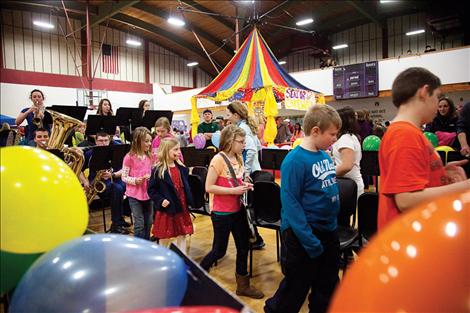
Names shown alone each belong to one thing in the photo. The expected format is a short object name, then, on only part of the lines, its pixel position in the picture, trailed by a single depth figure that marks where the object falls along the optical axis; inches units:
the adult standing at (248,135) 158.6
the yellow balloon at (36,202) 38.3
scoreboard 481.1
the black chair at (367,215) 107.0
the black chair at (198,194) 157.8
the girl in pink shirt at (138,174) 147.5
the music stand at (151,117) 212.0
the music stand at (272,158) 240.1
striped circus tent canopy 273.7
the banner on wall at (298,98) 285.4
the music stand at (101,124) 187.0
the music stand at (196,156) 236.1
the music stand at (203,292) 29.6
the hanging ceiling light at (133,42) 754.8
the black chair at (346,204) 118.6
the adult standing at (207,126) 261.9
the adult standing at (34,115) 158.7
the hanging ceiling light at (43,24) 627.9
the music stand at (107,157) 169.0
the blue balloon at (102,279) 32.6
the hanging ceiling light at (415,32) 662.5
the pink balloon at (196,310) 28.1
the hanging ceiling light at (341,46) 754.2
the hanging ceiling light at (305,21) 645.9
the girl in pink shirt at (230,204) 108.9
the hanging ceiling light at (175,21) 500.1
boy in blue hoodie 73.7
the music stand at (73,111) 159.8
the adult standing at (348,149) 109.5
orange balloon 23.3
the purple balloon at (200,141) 239.3
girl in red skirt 123.5
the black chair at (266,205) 131.8
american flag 724.7
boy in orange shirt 52.3
